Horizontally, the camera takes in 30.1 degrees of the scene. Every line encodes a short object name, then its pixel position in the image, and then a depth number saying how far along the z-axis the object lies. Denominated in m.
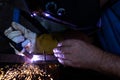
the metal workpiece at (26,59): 1.65
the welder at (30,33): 1.79
